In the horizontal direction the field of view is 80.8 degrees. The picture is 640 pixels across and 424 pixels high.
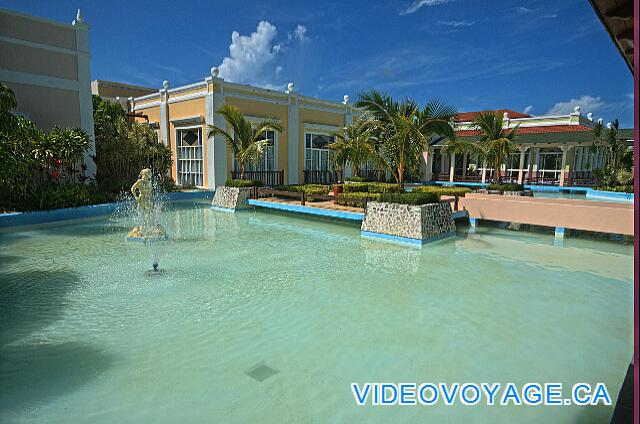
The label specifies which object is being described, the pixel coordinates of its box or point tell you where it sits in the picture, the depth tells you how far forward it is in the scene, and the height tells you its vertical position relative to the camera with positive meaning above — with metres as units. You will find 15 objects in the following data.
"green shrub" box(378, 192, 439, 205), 9.77 -0.57
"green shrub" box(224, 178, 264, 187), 15.41 -0.32
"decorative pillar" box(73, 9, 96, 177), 14.91 +3.52
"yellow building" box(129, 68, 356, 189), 18.77 +2.71
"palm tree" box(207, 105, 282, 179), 14.98 +1.65
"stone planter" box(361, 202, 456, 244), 9.57 -1.22
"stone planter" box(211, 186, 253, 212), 15.02 -0.91
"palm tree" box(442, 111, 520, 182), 16.72 +1.52
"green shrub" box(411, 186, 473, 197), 15.61 -0.60
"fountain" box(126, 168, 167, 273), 9.21 -1.43
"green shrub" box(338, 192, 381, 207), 12.02 -0.72
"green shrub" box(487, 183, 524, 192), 16.58 -0.43
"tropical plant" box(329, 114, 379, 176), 10.84 +0.83
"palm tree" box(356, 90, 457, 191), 10.05 +1.40
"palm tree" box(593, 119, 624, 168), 21.73 +2.19
